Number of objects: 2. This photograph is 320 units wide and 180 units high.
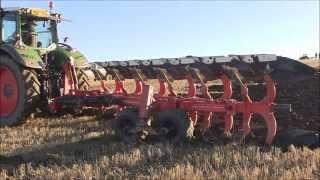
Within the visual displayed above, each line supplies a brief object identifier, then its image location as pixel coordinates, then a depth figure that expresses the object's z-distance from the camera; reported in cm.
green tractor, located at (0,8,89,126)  1103
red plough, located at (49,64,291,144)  783
